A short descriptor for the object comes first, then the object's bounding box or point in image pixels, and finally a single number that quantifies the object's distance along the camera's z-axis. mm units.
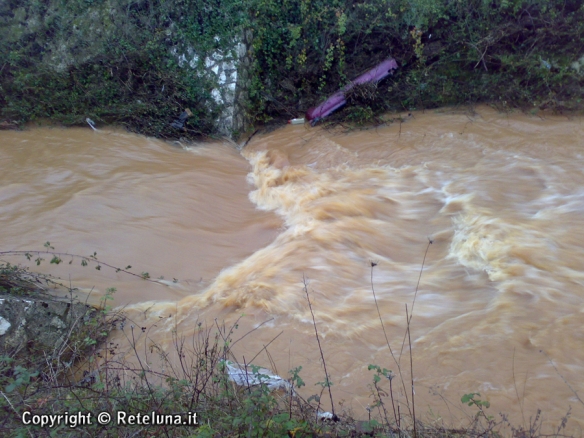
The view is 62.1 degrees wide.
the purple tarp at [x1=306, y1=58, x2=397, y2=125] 9141
